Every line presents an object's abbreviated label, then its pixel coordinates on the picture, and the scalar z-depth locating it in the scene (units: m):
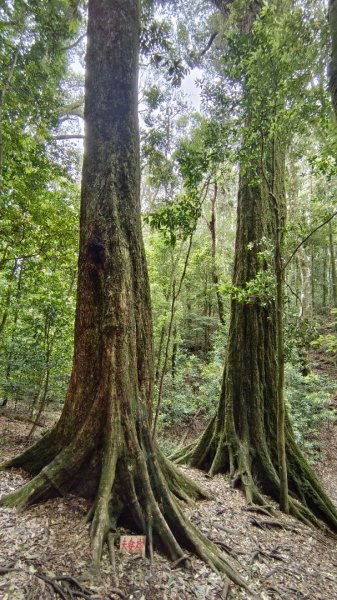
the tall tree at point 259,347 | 3.45
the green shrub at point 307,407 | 7.93
